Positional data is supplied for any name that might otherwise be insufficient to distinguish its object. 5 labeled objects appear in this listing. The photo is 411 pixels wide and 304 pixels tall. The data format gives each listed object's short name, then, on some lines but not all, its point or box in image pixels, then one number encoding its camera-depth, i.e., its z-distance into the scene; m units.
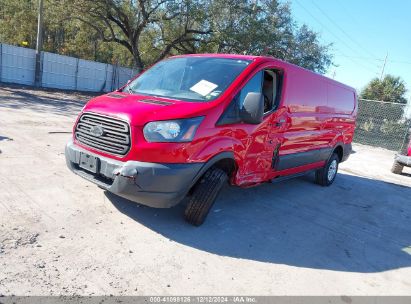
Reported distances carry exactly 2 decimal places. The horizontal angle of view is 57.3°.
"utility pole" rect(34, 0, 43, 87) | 20.15
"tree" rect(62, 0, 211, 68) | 22.23
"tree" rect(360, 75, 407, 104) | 34.25
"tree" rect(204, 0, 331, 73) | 22.70
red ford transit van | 3.90
